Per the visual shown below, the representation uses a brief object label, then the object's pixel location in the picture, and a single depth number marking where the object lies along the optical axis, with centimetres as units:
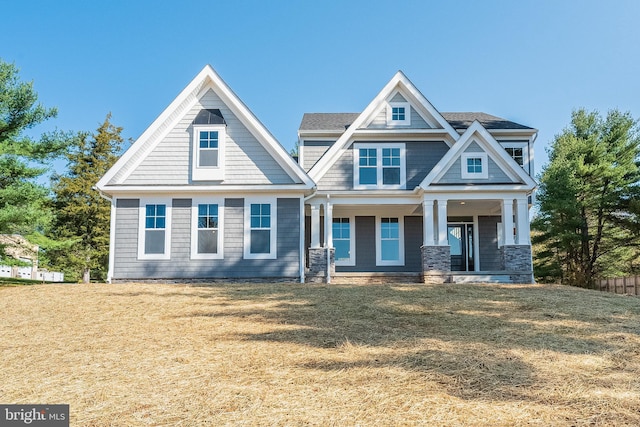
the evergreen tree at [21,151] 1695
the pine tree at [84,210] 2900
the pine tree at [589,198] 2441
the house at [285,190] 1541
